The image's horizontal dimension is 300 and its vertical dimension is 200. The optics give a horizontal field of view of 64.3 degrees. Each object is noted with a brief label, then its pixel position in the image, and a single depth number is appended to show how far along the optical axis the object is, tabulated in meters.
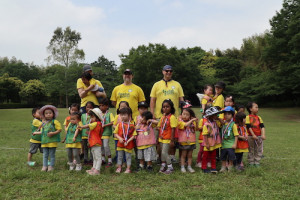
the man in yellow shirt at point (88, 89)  5.63
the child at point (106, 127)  5.64
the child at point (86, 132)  5.59
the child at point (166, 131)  5.18
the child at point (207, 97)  5.83
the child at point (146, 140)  5.18
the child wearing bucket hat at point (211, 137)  5.10
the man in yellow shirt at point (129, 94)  5.75
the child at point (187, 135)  5.30
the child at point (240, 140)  5.34
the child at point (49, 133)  5.40
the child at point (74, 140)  5.32
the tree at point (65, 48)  41.75
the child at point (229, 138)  5.19
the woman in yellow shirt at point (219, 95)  5.66
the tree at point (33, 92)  42.69
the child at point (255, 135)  5.77
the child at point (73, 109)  5.95
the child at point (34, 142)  5.90
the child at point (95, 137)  5.14
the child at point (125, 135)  5.18
